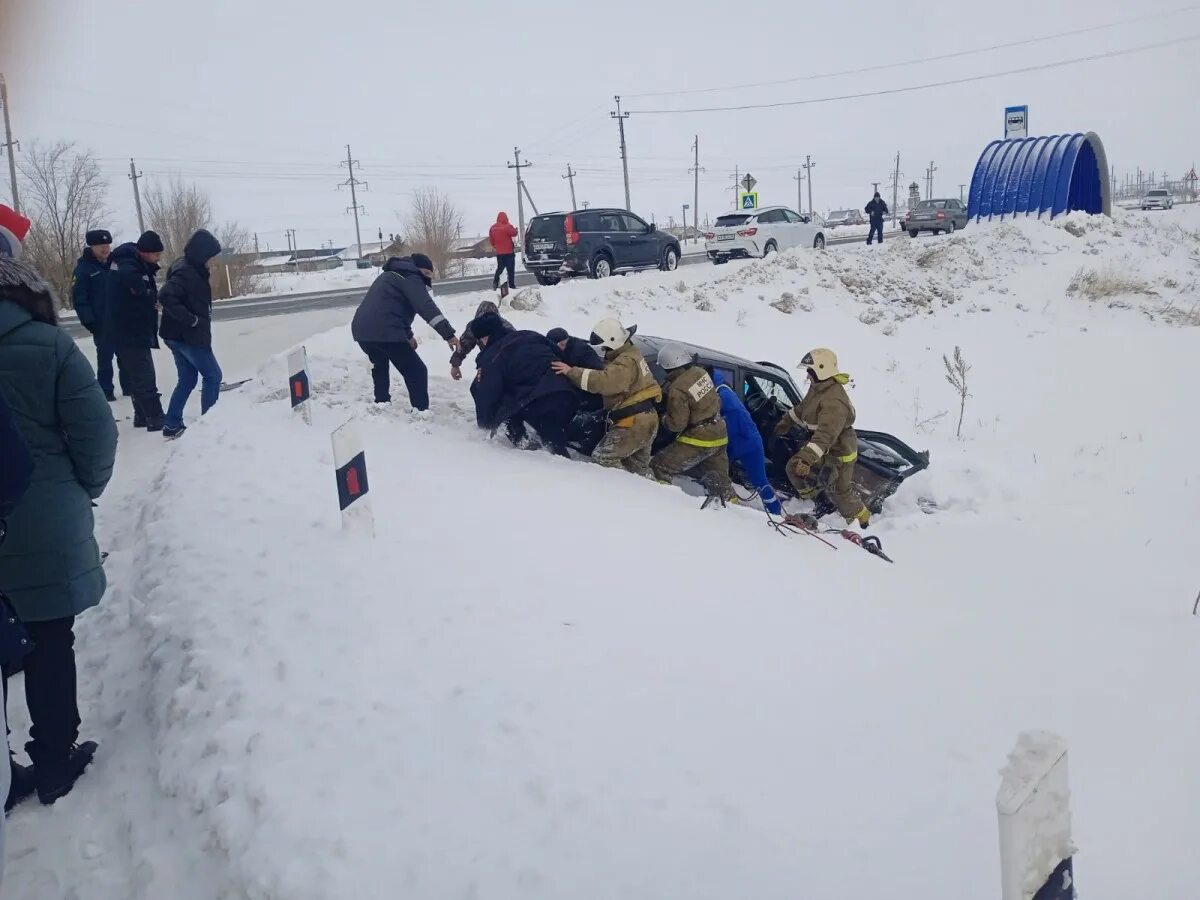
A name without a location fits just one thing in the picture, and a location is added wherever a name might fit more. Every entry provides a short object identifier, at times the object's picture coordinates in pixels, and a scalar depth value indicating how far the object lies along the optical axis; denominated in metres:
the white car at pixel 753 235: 23.95
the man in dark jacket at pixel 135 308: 8.20
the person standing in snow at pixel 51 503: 3.25
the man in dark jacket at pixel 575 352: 6.97
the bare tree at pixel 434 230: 35.88
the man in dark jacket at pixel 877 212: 27.11
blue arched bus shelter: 25.80
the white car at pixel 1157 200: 50.22
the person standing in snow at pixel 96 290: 8.62
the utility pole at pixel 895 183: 84.09
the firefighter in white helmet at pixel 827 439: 7.30
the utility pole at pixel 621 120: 52.22
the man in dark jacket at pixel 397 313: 7.66
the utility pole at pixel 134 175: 53.83
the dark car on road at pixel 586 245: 18.88
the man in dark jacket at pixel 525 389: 6.82
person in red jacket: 16.32
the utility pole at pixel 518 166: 59.14
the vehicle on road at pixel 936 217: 34.03
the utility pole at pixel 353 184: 67.31
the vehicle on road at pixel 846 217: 72.00
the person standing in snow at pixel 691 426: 6.96
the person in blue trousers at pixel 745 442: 7.30
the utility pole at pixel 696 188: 62.27
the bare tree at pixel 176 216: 33.28
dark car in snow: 7.75
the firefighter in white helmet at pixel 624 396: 6.70
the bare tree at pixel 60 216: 23.67
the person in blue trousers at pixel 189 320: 8.04
